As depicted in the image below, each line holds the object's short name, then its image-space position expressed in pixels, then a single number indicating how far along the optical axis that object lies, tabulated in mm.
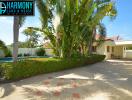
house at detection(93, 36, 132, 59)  13129
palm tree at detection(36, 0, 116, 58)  6619
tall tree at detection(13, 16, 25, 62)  5259
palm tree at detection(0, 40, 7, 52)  5539
